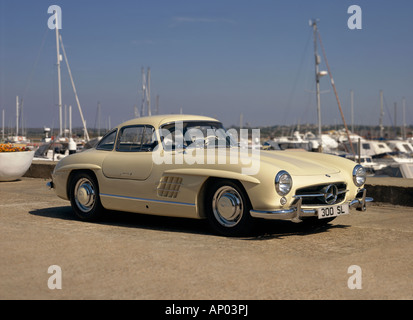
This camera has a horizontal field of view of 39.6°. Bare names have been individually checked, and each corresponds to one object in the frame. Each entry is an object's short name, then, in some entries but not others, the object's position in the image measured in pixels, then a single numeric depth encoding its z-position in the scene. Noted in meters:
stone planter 12.96
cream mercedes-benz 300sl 5.93
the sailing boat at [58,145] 27.56
